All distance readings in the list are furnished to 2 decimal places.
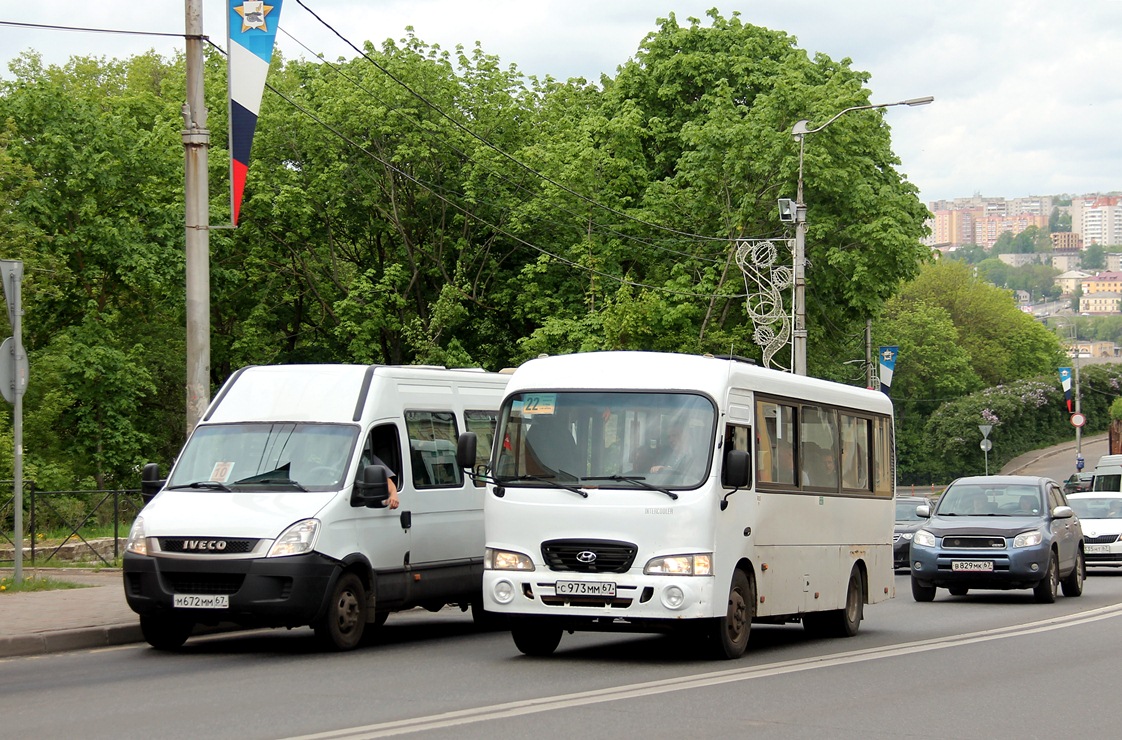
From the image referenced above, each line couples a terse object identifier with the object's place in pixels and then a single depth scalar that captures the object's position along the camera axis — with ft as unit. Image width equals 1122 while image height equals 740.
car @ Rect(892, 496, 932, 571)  99.91
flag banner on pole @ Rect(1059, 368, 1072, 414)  239.62
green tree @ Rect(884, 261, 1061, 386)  371.35
